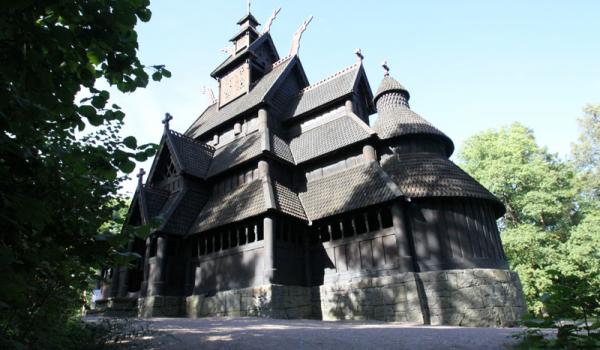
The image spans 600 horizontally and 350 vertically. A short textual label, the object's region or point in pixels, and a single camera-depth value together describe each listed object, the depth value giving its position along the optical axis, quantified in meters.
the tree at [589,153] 25.67
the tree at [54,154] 2.83
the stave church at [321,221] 13.88
